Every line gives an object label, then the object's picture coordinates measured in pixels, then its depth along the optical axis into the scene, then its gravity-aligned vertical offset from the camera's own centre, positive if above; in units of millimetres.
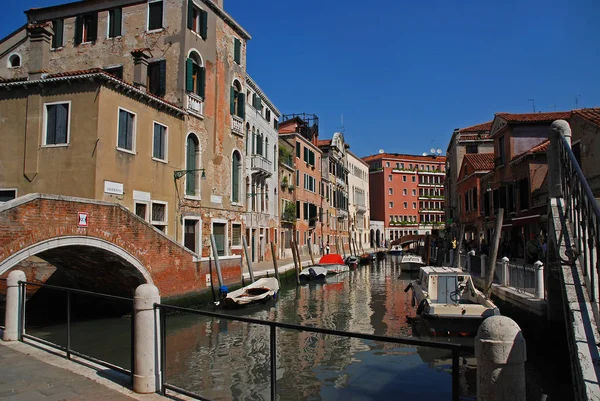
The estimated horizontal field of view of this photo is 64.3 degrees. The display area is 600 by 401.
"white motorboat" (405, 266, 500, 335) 9930 -1584
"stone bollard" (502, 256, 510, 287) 12625 -1050
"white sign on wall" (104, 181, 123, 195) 14008 +1411
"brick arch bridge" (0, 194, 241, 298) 9273 -291
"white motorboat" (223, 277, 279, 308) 14398 -1898
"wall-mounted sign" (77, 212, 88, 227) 10468 +353
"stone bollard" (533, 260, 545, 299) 9773 -950
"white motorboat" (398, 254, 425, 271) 28219 -1783
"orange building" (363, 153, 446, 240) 62781 +5297
